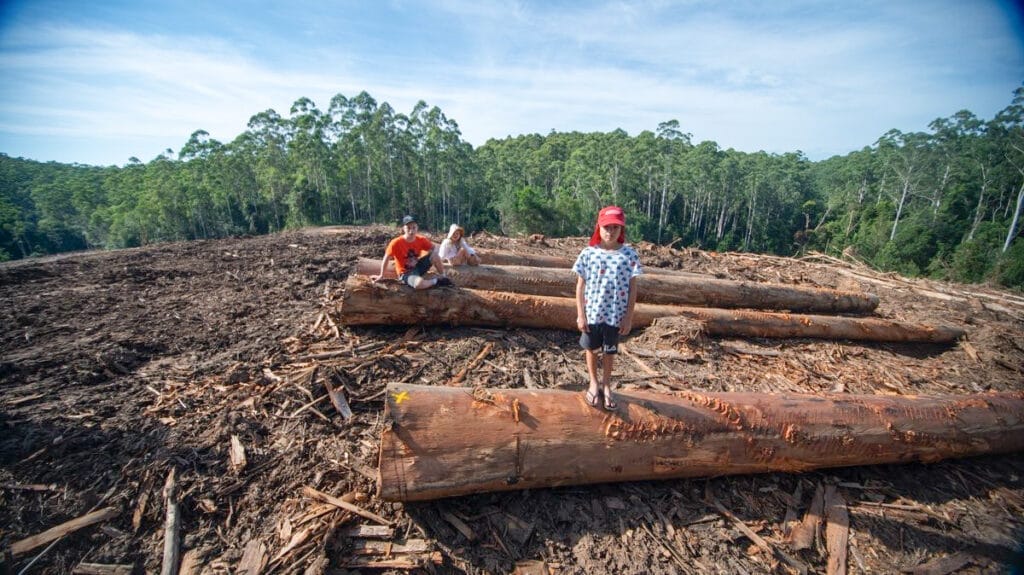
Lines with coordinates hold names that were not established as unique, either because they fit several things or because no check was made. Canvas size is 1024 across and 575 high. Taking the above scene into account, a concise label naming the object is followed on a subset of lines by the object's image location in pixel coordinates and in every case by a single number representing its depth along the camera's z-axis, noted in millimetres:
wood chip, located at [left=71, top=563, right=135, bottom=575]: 2437
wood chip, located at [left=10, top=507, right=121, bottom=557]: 2500
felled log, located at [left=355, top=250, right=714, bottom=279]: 8992
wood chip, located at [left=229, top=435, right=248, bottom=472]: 3176
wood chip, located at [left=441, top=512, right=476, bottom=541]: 2791
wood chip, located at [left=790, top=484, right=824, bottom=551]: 2979
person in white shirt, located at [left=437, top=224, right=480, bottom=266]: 6508
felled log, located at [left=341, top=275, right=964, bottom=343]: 5316
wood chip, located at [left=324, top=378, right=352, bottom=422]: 3764
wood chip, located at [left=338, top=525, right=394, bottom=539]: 2707
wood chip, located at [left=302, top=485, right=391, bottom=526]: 2810
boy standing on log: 3143
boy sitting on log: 5449
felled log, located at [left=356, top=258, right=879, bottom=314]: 6582
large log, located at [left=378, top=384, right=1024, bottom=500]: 2777
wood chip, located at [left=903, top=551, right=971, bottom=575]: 2871
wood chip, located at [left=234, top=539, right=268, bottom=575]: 2494
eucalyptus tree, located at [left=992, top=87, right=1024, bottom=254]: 30934
